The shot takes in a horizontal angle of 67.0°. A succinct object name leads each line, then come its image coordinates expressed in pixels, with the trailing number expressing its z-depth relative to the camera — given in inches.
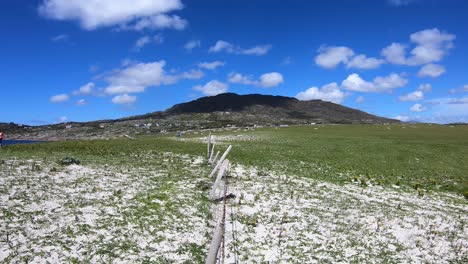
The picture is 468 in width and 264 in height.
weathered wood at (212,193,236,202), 959.4
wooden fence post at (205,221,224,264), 323.3
